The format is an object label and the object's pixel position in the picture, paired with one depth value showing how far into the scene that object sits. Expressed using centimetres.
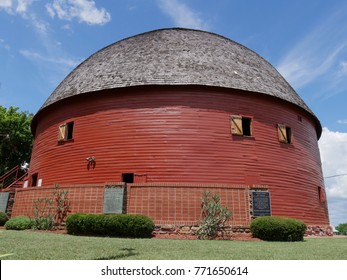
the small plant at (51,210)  1377
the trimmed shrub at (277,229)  1177
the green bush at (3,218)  1577
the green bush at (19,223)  1384
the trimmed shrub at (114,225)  1148
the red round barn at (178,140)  1325
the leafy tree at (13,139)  3128
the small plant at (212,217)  1202
